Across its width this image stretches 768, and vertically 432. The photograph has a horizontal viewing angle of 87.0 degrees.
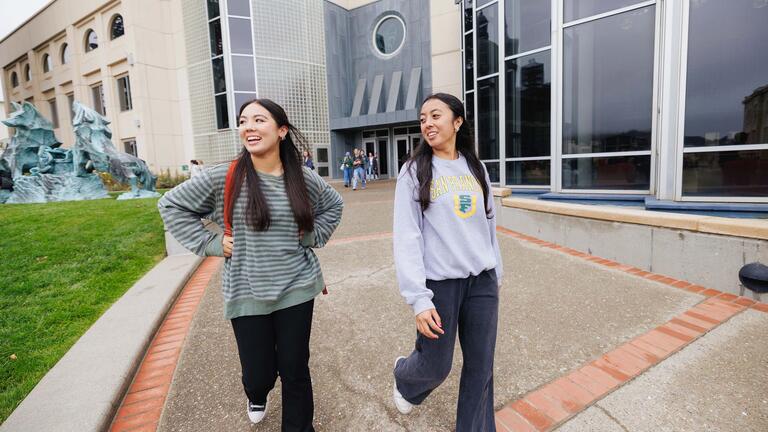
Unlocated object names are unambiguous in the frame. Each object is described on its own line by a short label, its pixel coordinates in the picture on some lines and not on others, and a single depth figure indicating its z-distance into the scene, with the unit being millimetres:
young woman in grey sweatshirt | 1907
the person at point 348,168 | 17469
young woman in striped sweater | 1995
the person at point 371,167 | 22234
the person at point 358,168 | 16344
